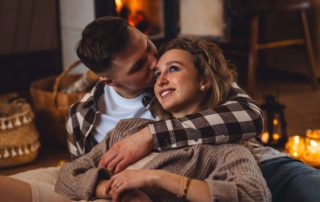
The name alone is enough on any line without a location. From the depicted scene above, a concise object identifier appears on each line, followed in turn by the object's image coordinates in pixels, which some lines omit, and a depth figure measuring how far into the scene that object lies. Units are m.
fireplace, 3.29
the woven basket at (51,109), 2.74
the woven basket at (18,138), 2.55
